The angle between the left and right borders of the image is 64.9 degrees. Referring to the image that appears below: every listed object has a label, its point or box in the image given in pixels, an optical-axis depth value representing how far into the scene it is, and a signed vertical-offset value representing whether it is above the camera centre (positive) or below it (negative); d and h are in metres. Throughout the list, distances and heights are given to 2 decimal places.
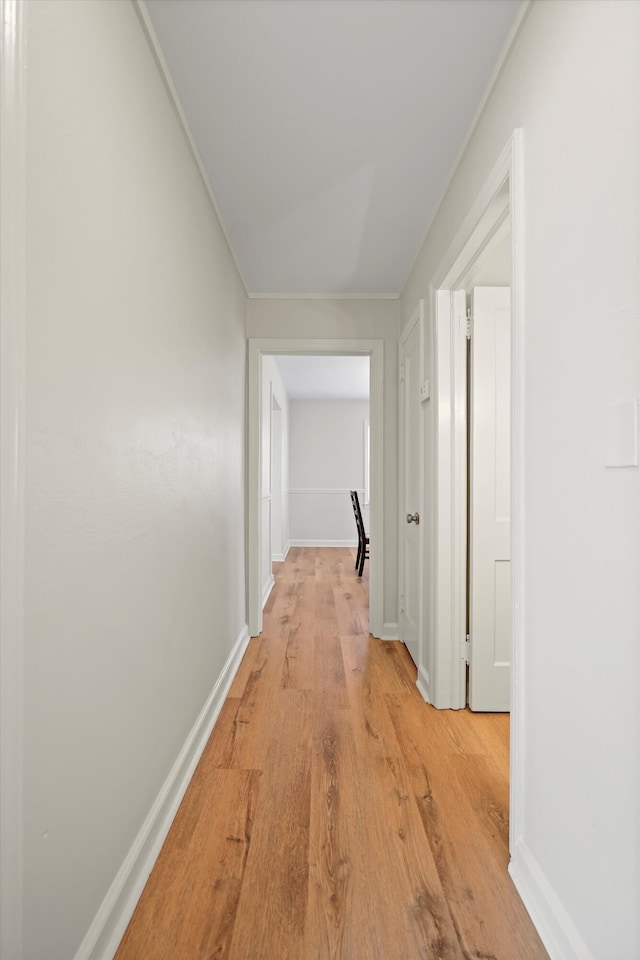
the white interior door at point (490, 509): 2.33 -0.13
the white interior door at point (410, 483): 2.87 -0.02
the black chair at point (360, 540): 5.92 -0.72
